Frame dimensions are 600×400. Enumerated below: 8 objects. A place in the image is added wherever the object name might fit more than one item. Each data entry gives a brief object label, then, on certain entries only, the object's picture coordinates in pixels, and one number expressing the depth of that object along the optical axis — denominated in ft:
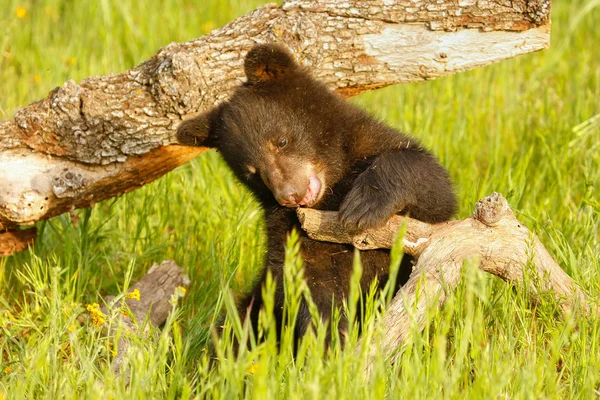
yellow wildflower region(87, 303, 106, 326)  26.30
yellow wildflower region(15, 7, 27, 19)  49.60
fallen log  29.50
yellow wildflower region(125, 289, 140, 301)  27.29
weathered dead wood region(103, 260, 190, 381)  32.09
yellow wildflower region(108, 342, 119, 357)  22.96
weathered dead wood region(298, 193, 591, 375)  23.88
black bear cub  27.07
